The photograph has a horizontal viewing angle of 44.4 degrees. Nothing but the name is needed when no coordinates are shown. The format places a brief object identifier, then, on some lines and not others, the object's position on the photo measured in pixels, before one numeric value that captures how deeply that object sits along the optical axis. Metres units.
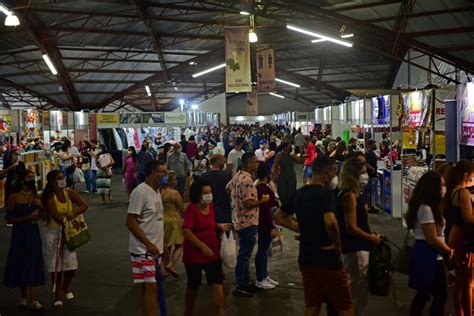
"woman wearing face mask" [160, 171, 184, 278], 6.89
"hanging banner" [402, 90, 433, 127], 9.36
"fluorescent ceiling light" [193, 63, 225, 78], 26.88
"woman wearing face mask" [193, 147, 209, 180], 13.48
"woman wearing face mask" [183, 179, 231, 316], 4.93
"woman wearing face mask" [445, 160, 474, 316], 4.82
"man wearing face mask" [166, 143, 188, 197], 11.88
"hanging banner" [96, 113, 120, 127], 22.73
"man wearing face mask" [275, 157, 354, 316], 4.04
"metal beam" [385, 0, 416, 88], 18.44
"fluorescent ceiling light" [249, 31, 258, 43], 16.92
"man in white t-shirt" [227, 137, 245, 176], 10.77
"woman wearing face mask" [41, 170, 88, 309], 5.97
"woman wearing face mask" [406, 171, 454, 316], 4.43
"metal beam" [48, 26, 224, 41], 22.64
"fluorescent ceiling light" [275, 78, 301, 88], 37.97
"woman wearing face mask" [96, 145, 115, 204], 13.91
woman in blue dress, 5.89
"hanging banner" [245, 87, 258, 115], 35.50
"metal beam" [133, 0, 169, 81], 21.39
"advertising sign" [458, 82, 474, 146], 8.05
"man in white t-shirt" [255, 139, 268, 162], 12.86
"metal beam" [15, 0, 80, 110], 21.09
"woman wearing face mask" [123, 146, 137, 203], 13.10
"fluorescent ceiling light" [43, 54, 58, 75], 23.29
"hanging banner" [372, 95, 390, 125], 12.10
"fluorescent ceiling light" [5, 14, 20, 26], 12.31
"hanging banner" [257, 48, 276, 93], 21.67
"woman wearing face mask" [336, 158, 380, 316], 4.48
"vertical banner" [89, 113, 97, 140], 22.89
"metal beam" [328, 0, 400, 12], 19.05
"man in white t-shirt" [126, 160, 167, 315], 4.77
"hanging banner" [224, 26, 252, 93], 16.31
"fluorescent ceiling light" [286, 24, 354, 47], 17.48
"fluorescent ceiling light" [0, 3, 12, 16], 13.03
